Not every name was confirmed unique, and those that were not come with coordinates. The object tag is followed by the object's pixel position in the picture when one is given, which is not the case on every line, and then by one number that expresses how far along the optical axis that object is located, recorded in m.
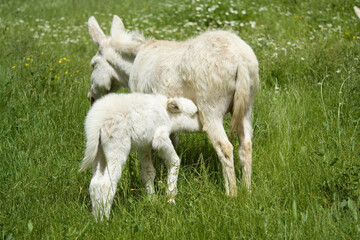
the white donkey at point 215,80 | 8.13
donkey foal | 7.46
